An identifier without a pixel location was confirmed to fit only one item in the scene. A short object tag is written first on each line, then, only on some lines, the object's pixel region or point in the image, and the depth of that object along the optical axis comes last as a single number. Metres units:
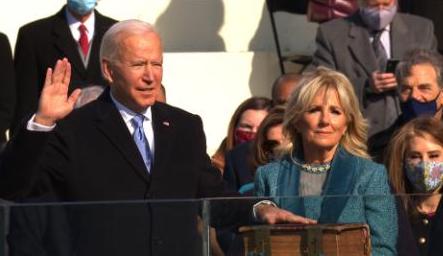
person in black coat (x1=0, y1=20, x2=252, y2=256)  13.48
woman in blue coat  13.64
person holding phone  22.53
